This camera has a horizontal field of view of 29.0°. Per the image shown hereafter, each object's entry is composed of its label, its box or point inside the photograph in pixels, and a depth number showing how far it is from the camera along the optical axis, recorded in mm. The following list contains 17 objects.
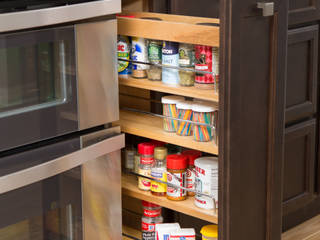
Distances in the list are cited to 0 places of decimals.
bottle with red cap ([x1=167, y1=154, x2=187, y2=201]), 1816
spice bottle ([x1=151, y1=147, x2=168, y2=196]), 1864
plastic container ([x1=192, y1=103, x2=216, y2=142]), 1742
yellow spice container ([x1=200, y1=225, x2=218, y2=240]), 1792
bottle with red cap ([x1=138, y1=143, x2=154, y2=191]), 1893
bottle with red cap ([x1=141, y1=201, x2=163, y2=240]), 1970
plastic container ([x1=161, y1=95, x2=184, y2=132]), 1825
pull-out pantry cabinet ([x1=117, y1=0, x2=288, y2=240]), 1608
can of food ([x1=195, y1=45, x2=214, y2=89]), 1697
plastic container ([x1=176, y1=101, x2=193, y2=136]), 1786
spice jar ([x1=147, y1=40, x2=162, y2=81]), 1818
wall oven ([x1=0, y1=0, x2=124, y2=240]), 1460
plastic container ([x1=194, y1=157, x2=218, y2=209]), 1749
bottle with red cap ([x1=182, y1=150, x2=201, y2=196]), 1832
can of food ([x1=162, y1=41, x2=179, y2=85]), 1760
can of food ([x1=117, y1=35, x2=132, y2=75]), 1871
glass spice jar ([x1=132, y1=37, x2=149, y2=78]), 1847
